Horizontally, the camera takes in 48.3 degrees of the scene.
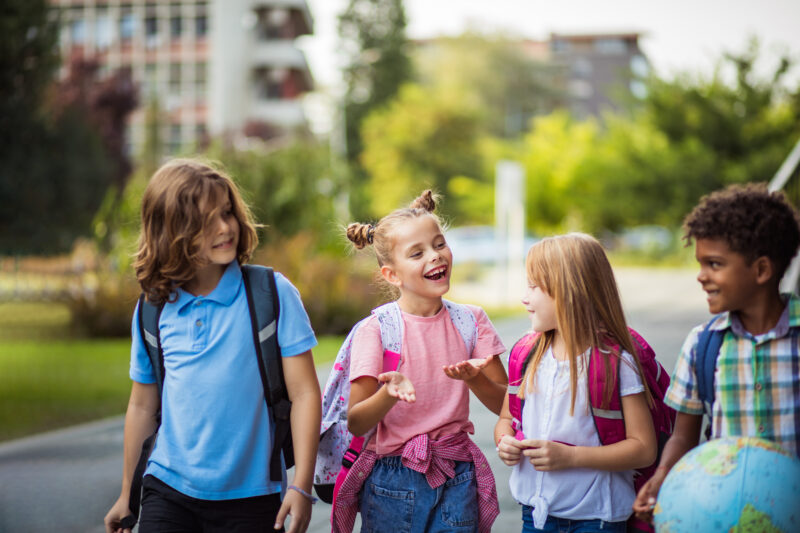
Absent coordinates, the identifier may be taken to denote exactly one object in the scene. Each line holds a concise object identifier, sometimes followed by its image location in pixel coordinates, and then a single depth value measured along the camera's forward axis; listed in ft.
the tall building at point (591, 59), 329.11
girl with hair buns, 9.83
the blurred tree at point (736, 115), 71.15
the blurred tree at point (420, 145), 160.76
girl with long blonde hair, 8.98
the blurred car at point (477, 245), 118.62
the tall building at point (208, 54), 179.52
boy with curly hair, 8.21
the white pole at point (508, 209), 69.41
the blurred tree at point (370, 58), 189.26
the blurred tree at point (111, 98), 83.05
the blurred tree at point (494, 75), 231.91
